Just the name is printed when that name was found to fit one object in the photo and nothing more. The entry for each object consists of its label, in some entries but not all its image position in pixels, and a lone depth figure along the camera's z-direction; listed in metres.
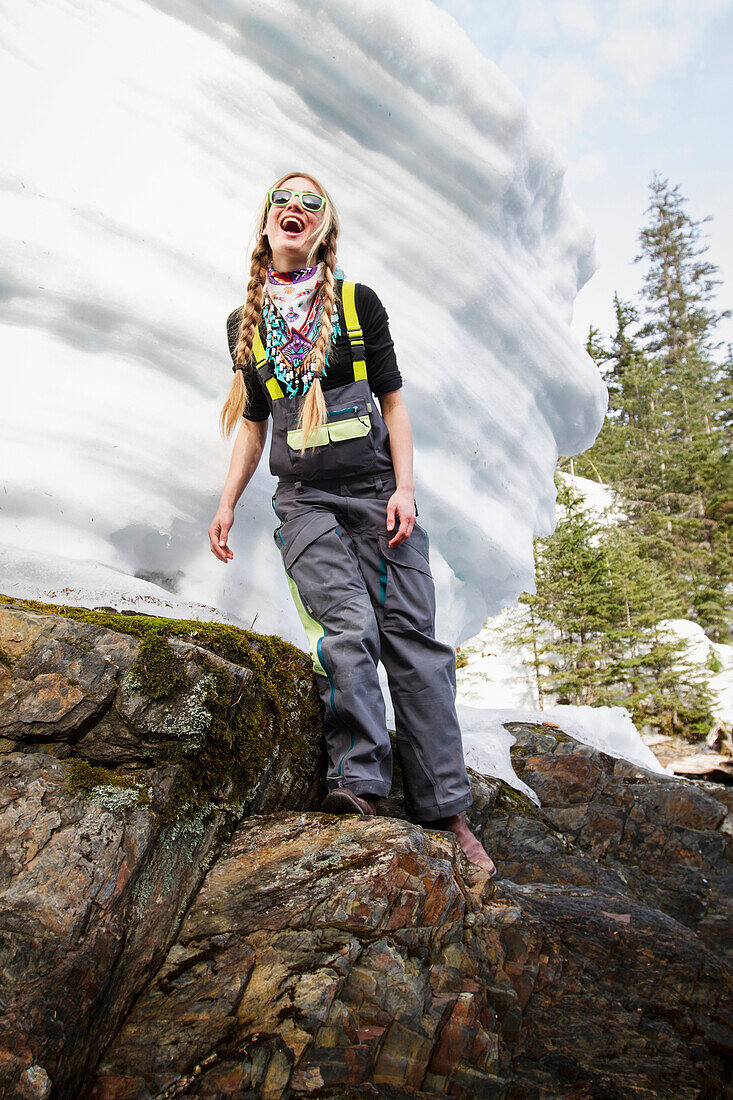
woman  2.27
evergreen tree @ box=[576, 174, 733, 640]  20.28
